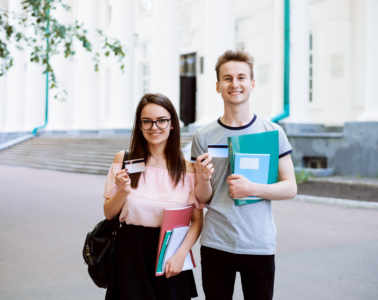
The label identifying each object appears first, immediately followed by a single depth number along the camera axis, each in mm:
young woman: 1956
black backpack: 2039
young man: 1868
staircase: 15742
